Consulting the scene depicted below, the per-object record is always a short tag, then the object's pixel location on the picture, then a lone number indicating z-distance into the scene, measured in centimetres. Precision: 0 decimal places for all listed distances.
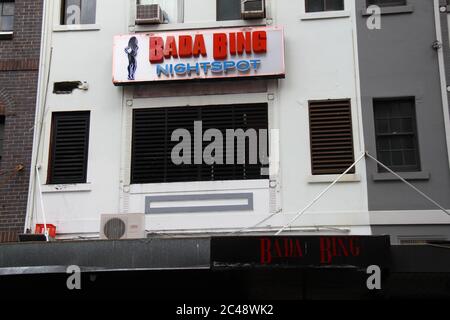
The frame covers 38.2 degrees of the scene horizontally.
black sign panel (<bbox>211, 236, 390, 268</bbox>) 1003
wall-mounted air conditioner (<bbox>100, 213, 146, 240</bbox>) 1135
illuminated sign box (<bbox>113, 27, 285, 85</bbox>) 1233
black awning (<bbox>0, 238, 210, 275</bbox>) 1034
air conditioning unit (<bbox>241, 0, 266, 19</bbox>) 1257
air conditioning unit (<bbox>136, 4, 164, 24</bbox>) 1286
